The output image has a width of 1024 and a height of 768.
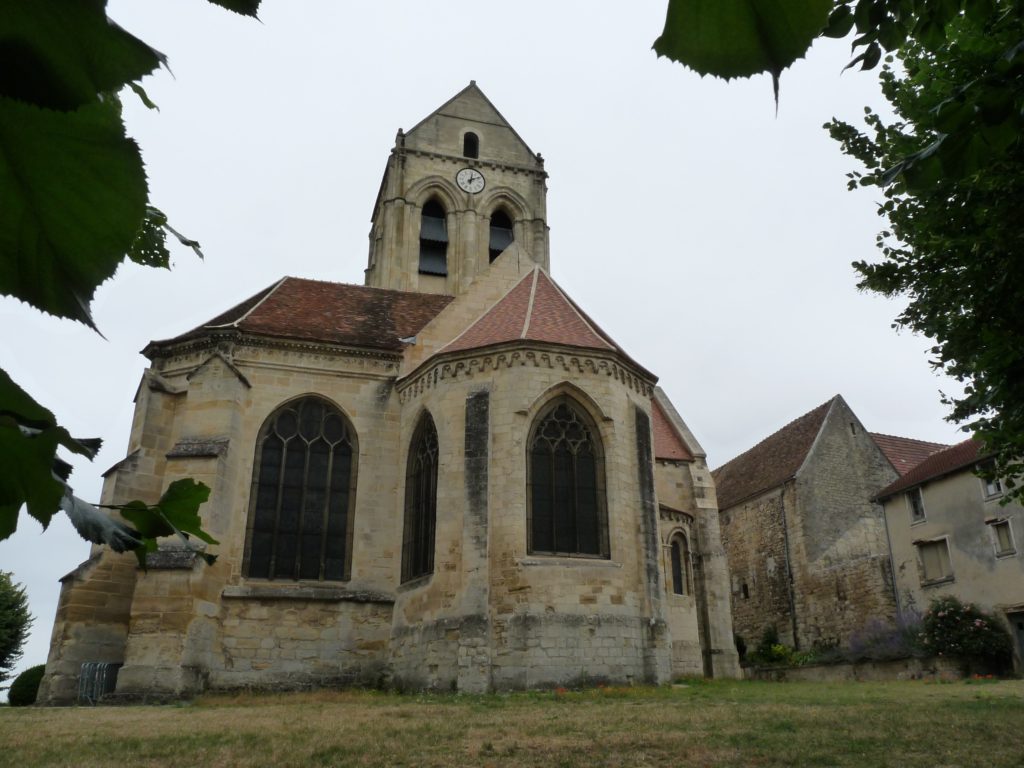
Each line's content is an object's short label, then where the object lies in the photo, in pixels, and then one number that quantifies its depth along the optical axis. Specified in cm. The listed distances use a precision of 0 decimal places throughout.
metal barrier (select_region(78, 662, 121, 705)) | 1418
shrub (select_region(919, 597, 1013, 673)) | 2056
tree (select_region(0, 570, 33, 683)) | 3209
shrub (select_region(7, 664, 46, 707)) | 1605
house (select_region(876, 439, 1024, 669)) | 2152
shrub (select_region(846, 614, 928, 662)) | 2092
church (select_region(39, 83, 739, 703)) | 1430
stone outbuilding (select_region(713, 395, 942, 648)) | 2708
